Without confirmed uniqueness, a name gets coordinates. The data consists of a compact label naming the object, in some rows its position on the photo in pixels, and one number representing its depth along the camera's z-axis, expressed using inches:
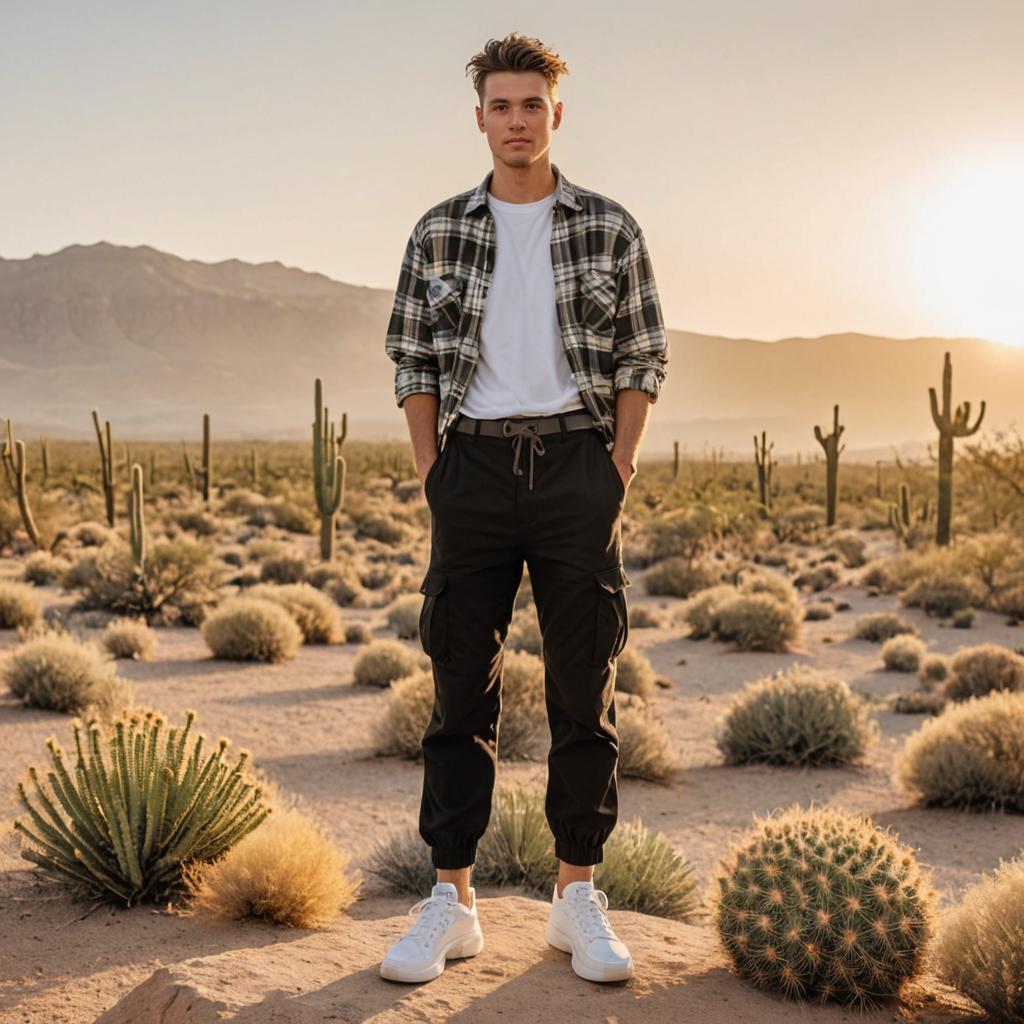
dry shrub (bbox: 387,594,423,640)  644.7
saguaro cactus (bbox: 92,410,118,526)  1115.3
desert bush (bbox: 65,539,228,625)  658.2
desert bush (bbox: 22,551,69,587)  788.6
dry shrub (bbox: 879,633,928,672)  568.8
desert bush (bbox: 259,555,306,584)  825.5
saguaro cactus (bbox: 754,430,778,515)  1441.9
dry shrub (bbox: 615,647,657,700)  492.7
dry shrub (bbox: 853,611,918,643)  659.4
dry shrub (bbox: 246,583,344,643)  615.5
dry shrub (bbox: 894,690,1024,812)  332.2
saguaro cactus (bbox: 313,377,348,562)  924.6
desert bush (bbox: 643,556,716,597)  863.7
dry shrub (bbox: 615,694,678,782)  363.6
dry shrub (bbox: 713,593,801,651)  622.5
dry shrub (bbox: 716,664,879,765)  390.3
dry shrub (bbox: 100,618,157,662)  546.3
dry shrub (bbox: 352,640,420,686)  505.4
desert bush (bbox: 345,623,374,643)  623.2
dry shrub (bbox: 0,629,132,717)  407.5
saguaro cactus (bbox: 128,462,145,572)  665.6
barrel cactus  148.8
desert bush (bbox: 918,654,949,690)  524.1
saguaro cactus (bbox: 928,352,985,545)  967.0
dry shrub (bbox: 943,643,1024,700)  480.1
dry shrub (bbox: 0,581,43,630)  589.9
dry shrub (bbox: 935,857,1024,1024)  143.6
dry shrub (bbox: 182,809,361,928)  192.4
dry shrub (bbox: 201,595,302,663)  549.0
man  144.7
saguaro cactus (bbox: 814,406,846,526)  1341.0
